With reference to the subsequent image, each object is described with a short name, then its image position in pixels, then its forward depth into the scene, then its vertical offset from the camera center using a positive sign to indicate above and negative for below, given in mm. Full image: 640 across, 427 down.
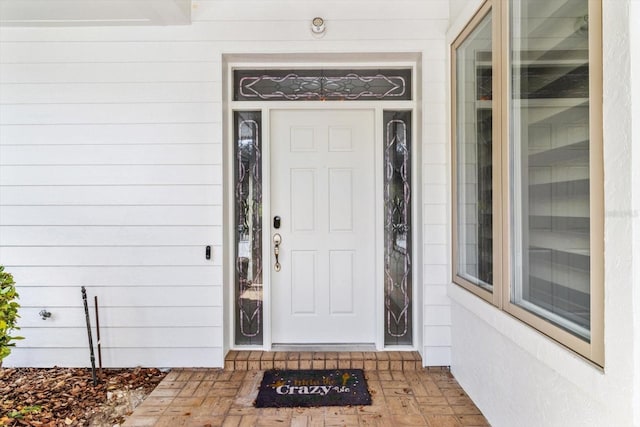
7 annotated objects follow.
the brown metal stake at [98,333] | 2893 -885
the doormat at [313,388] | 2529 -1207
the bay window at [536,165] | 1469 +203
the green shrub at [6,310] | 2383 -601
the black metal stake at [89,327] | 2817 -837
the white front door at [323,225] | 3227 -127
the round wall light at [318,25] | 2967 +1363
